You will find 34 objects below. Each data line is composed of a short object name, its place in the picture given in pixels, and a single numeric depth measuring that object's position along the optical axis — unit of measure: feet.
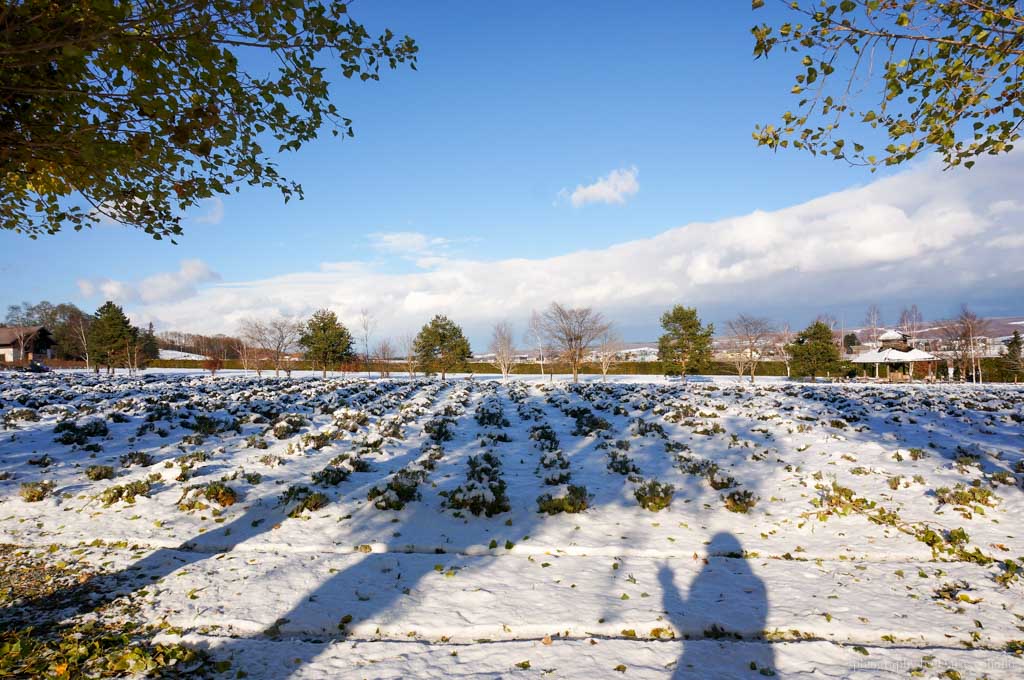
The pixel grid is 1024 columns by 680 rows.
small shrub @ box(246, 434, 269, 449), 39.78
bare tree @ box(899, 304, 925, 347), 243.40
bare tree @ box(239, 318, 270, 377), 172.72
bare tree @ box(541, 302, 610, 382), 149.18
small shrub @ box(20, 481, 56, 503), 25.71
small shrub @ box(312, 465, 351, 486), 29.58
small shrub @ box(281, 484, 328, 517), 25.30
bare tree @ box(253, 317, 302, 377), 173.58
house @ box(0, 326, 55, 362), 203.21
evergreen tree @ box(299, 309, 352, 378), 158.61
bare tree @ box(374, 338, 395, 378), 194.39
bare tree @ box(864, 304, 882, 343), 258.16
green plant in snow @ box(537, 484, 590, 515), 25.41
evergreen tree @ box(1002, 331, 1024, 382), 139.43
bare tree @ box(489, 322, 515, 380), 184.14
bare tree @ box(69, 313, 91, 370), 168.66
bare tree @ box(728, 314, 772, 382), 160.86
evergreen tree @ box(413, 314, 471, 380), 171.12
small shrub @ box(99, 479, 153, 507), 25.85
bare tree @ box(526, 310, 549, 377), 168.32
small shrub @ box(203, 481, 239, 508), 26.05
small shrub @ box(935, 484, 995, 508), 25.53
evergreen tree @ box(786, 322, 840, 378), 159.22
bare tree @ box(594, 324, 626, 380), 163.02
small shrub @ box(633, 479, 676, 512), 26.43
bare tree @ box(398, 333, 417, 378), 178.99
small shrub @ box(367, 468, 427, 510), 25.89
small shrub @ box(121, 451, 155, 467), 32.60
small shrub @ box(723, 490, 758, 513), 26.23
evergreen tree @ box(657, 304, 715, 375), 155.74
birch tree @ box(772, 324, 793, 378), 183.66
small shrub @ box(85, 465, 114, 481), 29.32
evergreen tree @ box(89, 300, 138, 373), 161.07
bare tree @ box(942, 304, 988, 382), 151.10
